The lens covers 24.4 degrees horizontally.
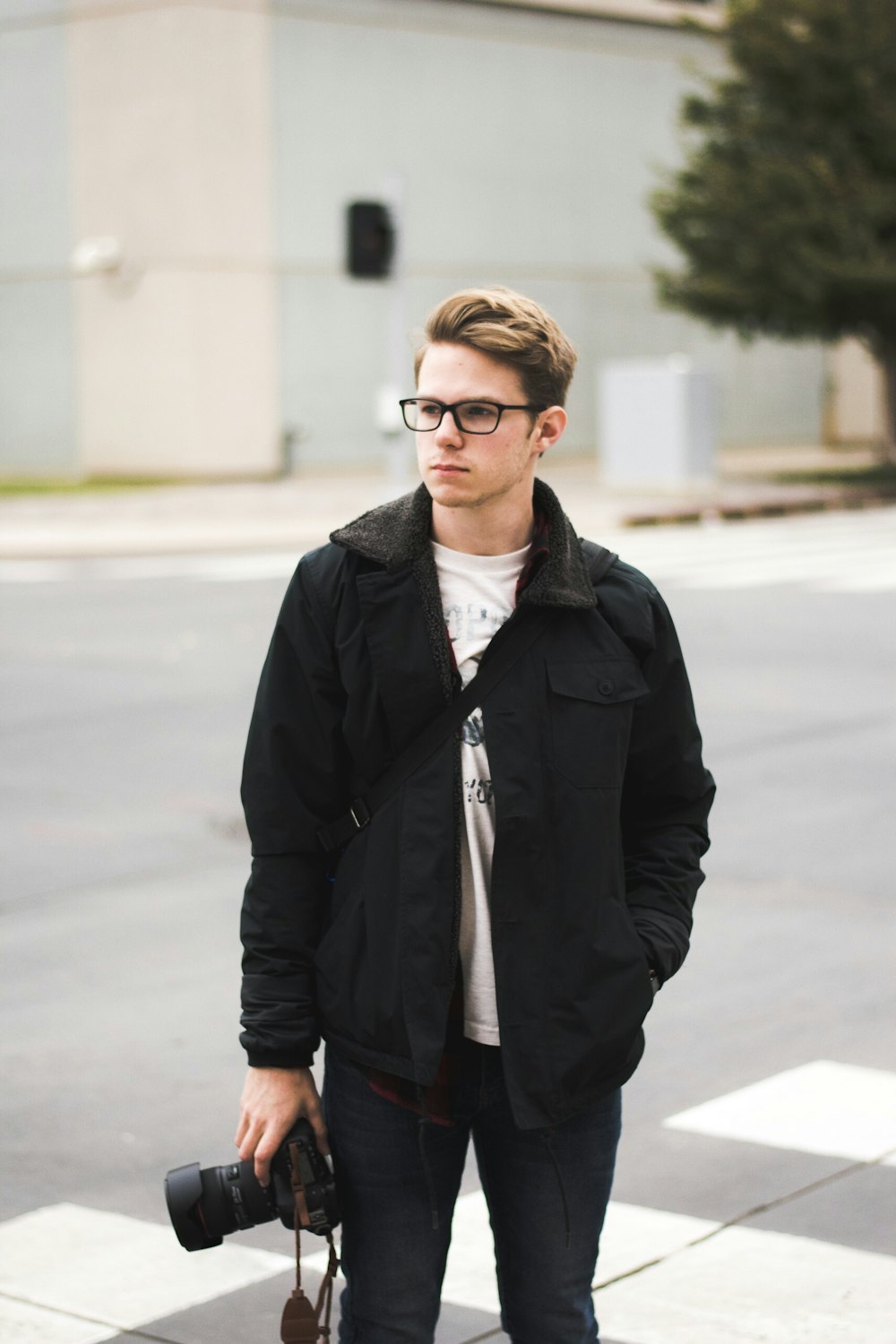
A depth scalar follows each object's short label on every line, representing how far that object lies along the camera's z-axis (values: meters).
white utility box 27.70
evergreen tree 29.45
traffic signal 22.75
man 2.62
